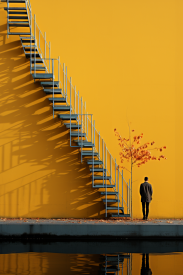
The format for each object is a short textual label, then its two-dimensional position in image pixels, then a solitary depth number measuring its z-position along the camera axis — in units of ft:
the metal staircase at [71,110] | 53.98
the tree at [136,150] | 53.36
